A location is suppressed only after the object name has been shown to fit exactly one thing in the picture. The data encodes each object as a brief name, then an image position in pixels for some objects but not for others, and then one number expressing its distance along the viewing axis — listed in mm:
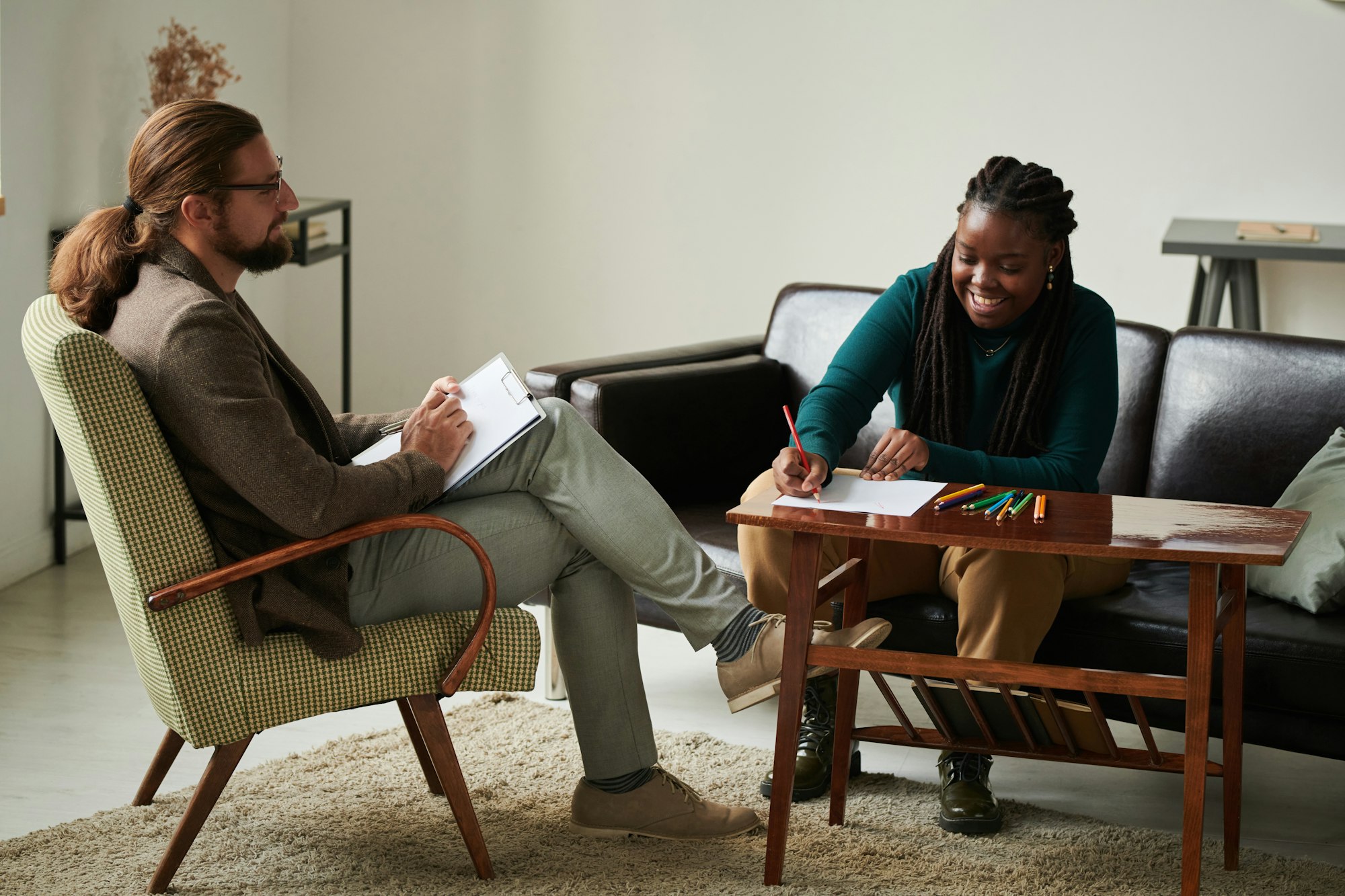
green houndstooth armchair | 5138
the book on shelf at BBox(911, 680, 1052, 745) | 5365
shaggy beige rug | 5388
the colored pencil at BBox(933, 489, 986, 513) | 5270
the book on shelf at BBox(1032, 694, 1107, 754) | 5336
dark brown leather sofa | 5527
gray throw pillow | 5568
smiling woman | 5538
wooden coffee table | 5119
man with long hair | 5166
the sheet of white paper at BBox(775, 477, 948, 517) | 5262
